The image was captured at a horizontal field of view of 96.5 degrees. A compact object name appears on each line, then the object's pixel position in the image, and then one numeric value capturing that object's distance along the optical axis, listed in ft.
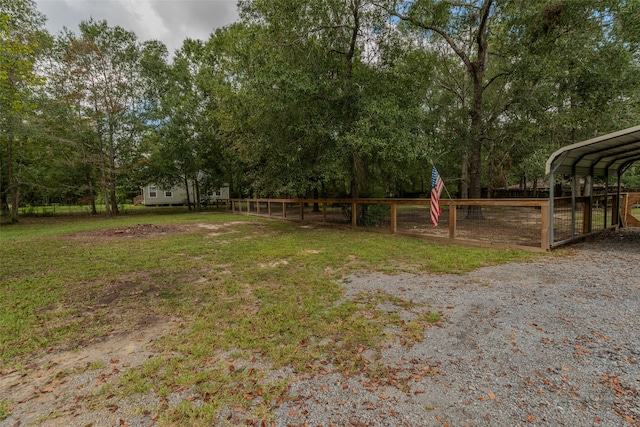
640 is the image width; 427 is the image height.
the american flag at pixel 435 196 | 23.88
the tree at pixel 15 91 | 24.27
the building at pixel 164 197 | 106.11
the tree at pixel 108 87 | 54.13
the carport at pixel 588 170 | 19.99
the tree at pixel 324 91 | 27.04
